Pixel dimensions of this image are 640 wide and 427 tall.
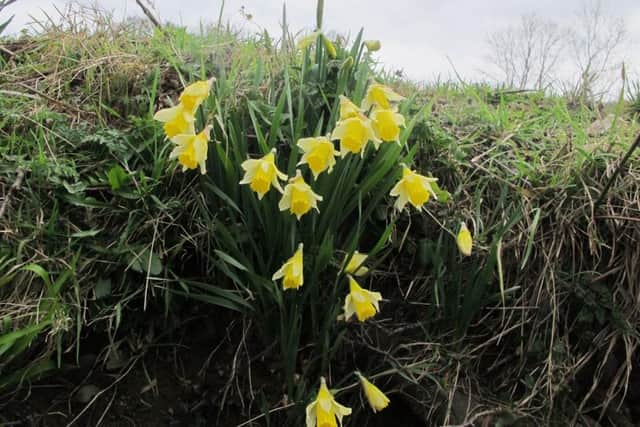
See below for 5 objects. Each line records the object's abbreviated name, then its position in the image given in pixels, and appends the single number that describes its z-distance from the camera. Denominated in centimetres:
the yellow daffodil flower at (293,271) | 120
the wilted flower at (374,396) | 128
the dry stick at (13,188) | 127
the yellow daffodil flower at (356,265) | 133
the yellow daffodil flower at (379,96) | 133
